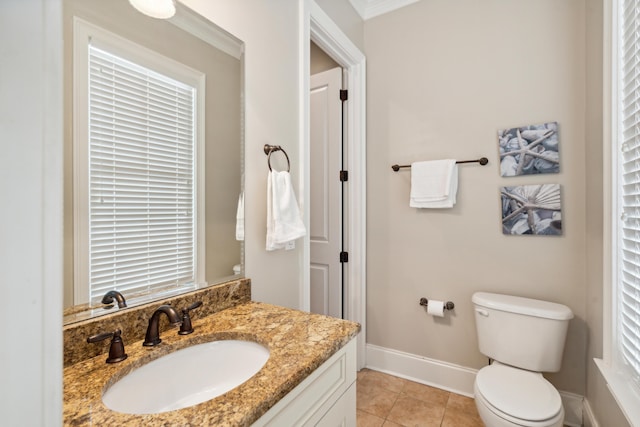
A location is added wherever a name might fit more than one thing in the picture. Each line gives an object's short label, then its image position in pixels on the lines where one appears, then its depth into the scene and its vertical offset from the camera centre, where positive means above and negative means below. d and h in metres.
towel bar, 1.86 +0.31
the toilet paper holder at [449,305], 1.98 -0.62
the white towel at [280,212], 1.31 -0.01
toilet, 1.27 -0.78
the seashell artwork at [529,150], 1.70 +0.35
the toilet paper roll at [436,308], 1.96 -0.63
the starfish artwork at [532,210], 1.70 +0.00
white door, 2.28 +0.15
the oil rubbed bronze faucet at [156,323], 0.85 -0.32
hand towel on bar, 1.92 +0.18
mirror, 0.90 +0.44
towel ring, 1.35 +0.28
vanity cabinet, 0.72 -0.52
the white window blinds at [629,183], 1.10 +0.11
